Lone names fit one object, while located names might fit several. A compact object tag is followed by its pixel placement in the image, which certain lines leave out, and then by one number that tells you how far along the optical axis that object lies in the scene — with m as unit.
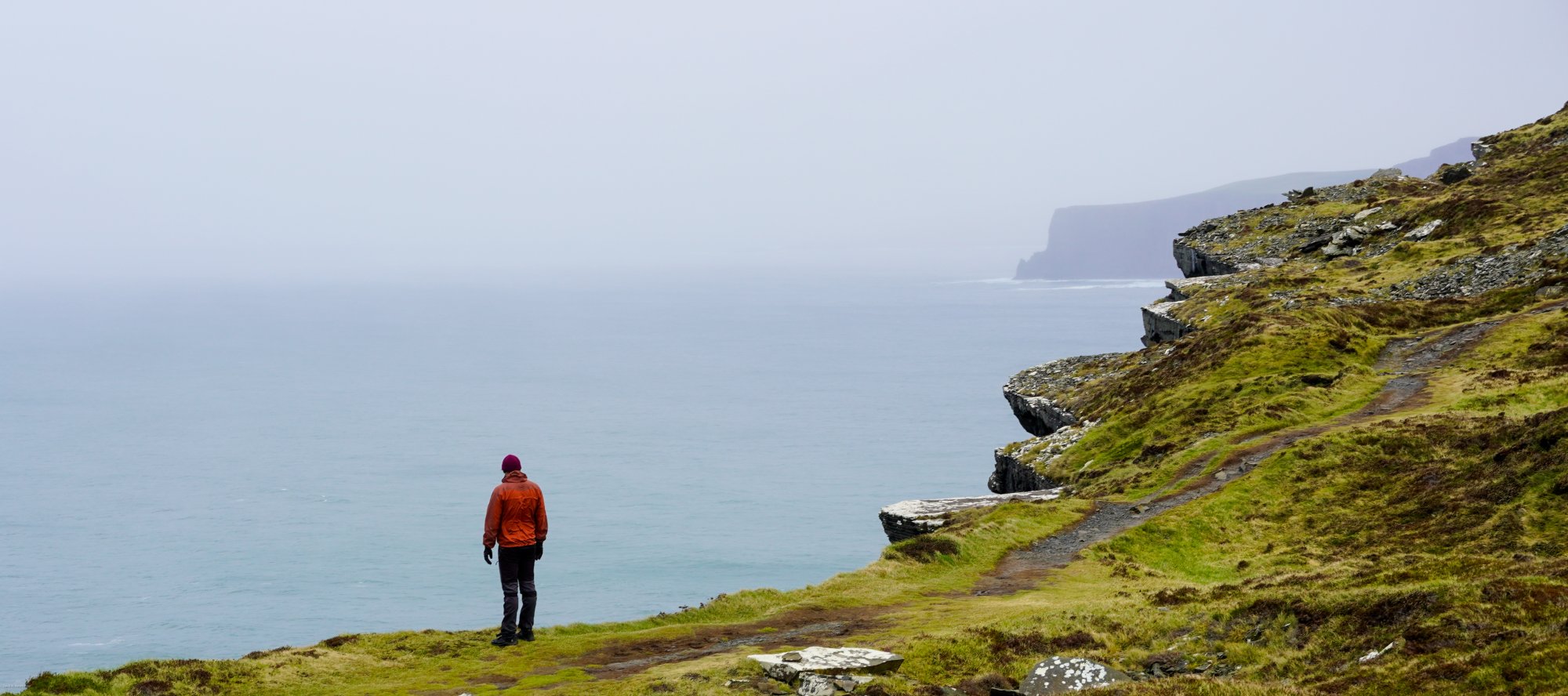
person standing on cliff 22.86
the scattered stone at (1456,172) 115.62
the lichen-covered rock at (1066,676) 17.94
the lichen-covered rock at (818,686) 18.61
